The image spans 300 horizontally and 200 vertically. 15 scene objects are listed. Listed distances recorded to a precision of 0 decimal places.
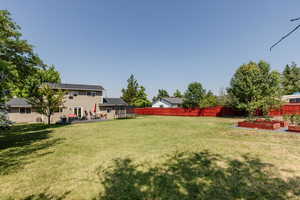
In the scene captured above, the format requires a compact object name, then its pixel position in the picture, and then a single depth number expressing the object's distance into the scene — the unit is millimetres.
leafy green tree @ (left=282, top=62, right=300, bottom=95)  38588
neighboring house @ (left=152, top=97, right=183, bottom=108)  38106
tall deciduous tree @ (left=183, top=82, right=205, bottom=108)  29047
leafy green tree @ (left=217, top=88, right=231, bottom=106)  21842
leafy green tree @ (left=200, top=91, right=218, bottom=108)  29675
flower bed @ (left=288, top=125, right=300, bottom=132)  9086
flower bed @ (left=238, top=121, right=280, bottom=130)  10070
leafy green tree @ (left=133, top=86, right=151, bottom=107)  41031
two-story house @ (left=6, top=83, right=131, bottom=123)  20391
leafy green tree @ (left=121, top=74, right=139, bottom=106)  39750
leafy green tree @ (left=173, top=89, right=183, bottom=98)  61469
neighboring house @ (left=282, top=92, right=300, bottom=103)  23562
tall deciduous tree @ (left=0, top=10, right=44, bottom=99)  7410
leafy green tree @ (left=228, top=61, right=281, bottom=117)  16578
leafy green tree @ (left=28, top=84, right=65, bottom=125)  15418
